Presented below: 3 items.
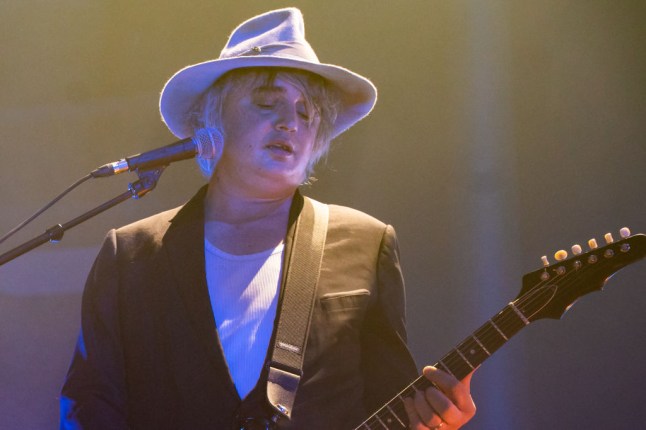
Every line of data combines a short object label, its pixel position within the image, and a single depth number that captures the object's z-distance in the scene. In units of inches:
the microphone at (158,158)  215.4
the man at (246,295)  216.8
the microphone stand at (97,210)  214.3
